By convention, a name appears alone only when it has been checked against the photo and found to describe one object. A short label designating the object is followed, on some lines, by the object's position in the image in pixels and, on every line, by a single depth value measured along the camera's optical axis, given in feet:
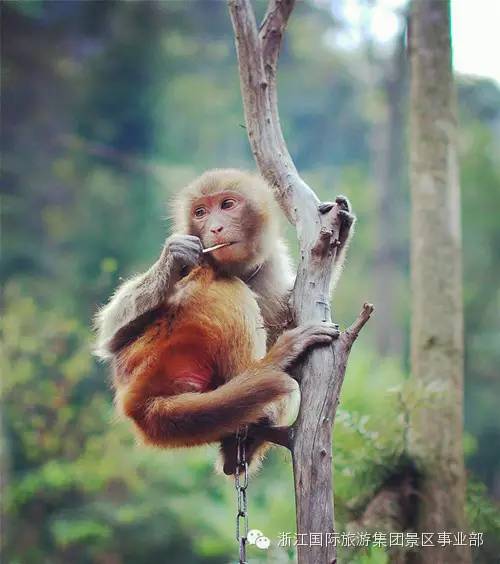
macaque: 8.93
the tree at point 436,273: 14.32
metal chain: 8.74
